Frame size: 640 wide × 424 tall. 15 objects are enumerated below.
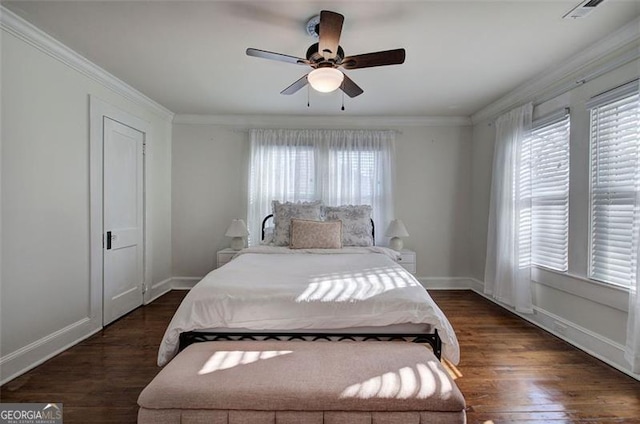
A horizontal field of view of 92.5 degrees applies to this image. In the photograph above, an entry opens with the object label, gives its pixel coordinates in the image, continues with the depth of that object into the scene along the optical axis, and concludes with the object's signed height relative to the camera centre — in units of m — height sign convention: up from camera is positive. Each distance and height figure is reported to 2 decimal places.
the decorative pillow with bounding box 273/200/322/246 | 3.75 -0.09
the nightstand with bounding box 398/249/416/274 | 3.99 -0.68
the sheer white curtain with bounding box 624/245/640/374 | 2.08 -0.77
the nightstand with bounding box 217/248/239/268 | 3.93 -0.64
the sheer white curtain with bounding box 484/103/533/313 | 3.26 -0.03
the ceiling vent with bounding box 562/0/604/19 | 1.92 +1.31
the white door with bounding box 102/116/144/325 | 3.12 -0.17
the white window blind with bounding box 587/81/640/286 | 2.28 +0.25
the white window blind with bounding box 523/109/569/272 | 2.88 +0.22
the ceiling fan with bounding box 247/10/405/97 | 1.96 +1.03
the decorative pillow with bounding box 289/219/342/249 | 3.55 -0.32
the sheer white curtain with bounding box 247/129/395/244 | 4.39 +0.58
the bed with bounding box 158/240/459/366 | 1.92 -0.68
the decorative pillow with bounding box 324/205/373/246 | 3.83 -0.18
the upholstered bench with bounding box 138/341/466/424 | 1.37 -0.85
